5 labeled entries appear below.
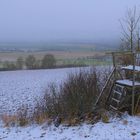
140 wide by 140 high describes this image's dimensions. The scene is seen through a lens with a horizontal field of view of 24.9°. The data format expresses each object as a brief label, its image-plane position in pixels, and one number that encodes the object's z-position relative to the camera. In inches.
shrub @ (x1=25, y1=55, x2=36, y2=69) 1328.7
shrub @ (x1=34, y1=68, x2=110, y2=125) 347.9
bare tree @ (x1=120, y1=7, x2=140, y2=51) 481.7
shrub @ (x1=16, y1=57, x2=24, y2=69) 1347.2
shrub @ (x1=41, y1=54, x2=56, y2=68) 1306.6
